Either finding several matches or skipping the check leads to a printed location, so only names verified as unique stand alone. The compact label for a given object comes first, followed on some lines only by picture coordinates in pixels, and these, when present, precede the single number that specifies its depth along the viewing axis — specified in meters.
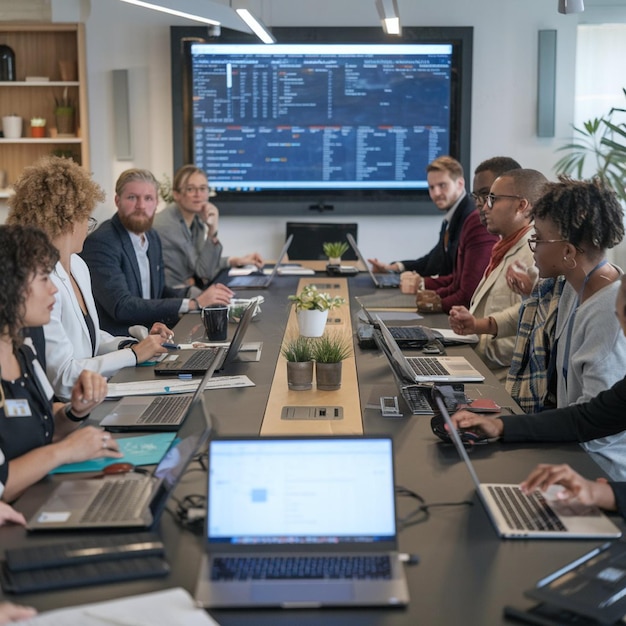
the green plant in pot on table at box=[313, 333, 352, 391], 2.63
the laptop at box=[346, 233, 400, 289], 5.03
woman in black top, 1.96
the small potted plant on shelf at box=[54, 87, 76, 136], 7.04
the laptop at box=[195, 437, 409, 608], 1.48
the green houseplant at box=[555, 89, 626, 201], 6.80
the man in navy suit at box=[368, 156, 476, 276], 5.04
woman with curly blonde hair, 2.97
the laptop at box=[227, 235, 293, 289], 4.95
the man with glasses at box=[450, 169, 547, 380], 3.57
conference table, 1.37
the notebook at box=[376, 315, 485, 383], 2.53
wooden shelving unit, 6.98
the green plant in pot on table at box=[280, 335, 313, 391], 2.63
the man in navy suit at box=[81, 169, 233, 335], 4.11
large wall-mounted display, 7.00
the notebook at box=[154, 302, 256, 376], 2.88
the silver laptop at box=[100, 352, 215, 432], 2.27
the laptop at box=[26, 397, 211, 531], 1.65
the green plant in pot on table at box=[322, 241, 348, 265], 5.70
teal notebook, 1.97
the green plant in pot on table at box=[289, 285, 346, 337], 3.21
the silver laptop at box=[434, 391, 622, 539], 1.62
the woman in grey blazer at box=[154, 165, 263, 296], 5.57
